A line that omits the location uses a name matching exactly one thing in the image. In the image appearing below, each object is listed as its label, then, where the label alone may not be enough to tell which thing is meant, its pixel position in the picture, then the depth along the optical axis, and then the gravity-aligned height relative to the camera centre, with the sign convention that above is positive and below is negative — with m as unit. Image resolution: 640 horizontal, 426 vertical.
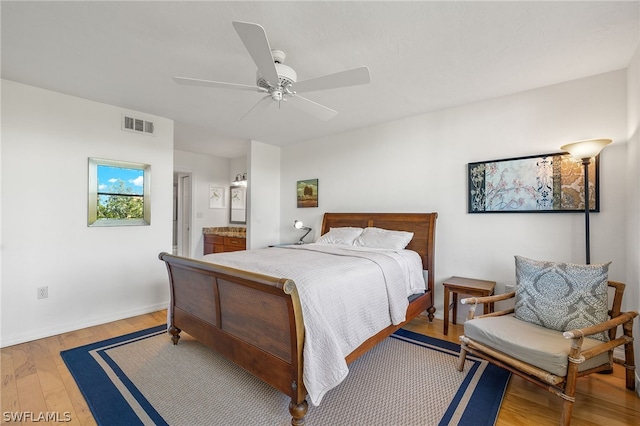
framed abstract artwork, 2.57 +0.29
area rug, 1.73 -1.26
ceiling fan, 1.66 +0.90
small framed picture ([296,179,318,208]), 4.66 +0.34
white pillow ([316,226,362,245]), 3.65 -0.31
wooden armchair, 1.62 -0.87
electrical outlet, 2.82 -0.82
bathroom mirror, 6.41 +0.21
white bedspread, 1.63 -0.59
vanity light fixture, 6.17 +0.73
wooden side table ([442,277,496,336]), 2.66 -0.75
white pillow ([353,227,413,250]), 3.26 -0.31
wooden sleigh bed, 1.59 -0.77
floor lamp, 2.21 +0.50
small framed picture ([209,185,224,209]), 6.27 +0.34
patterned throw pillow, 2.00 -0.61
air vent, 3.34 +1.06
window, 3.14 +0.22
